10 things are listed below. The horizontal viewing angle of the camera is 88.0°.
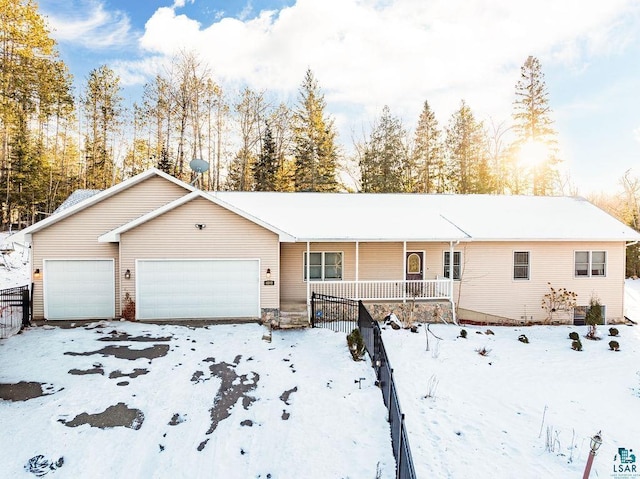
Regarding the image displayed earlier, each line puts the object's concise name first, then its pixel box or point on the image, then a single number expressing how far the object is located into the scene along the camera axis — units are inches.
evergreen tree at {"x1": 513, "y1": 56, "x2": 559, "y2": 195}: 1093.8
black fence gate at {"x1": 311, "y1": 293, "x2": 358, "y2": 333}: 457.7
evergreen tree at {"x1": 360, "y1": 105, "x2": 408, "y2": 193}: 1068.5
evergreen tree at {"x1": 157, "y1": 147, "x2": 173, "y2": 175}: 946.1
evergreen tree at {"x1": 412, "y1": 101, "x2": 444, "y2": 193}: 1162.6
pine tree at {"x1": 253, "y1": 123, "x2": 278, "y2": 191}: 1079.6
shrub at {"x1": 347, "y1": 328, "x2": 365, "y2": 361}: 322.0
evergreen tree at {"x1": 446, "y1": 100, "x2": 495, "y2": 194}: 1143.6
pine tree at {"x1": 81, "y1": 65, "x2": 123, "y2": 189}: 1071.0
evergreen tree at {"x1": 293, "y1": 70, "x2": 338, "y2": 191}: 1032.8
